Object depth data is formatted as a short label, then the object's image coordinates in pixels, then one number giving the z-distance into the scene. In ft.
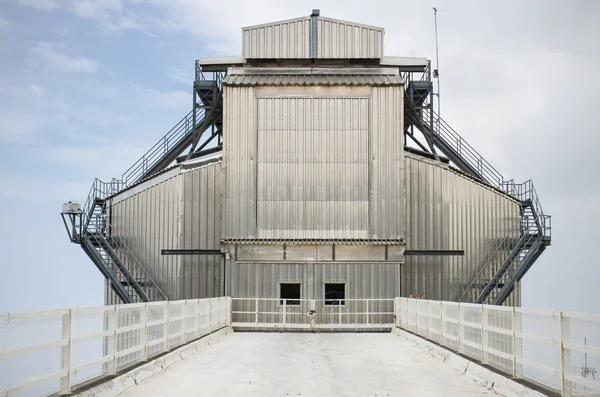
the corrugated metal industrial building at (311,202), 111.65
